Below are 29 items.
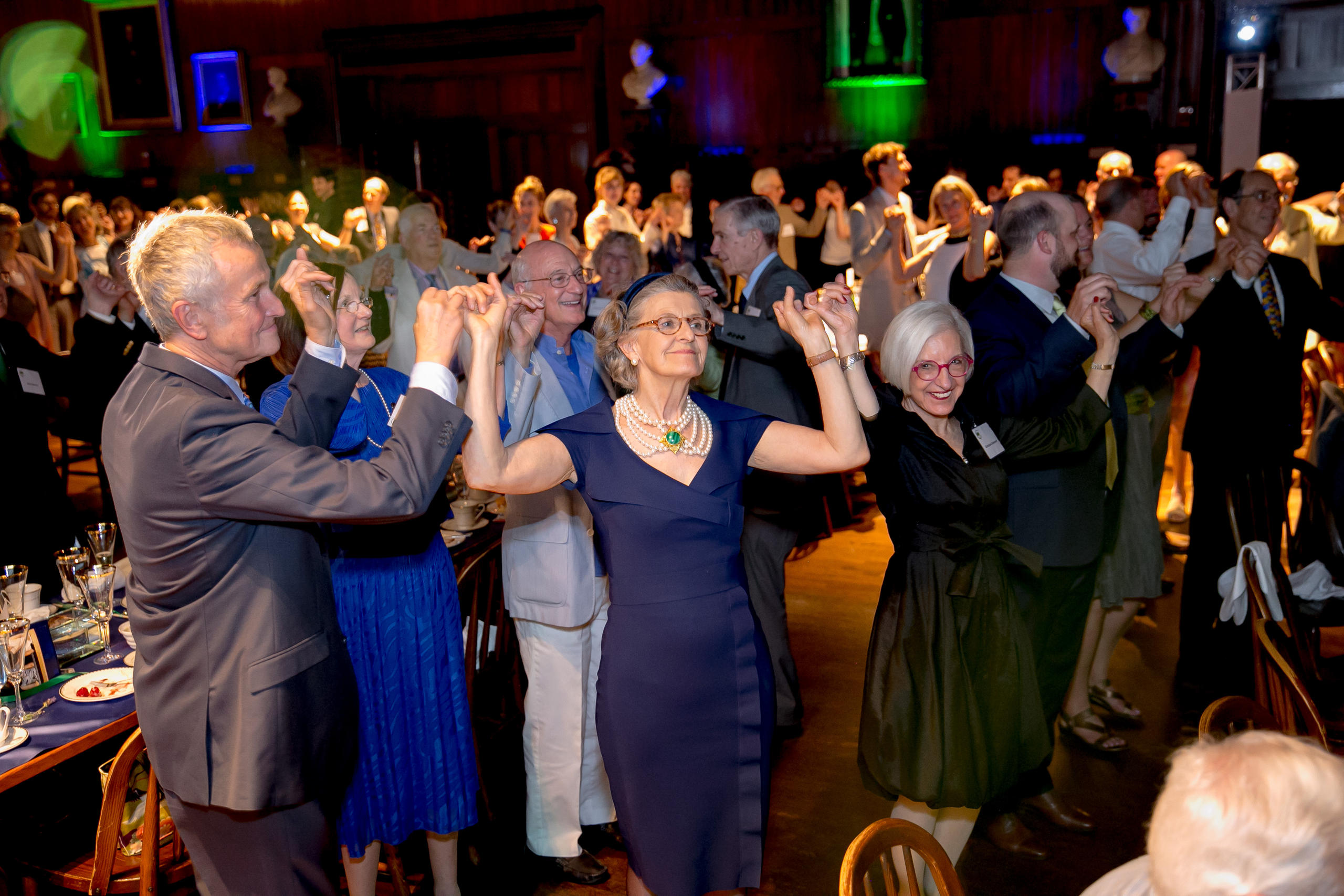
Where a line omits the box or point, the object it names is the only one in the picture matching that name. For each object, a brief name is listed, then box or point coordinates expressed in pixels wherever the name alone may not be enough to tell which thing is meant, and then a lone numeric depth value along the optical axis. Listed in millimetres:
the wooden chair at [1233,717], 1638
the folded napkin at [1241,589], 2582
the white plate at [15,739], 2010
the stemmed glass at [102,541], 2521
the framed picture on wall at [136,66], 13562
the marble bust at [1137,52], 8992
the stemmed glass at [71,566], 2473
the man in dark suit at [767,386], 3205
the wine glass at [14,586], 2404
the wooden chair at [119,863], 1929
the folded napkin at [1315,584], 3037
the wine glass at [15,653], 2139
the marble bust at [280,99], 12758
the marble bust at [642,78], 10828
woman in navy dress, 2016
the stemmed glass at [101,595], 2426
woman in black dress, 2270
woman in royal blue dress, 2352
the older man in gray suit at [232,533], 1629
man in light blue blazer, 2613
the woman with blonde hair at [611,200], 7742
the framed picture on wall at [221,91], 13305
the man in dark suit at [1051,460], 2699
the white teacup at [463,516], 3404
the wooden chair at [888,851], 1385
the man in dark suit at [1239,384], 3631
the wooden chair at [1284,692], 1922
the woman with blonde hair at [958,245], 4977
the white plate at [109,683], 2246
